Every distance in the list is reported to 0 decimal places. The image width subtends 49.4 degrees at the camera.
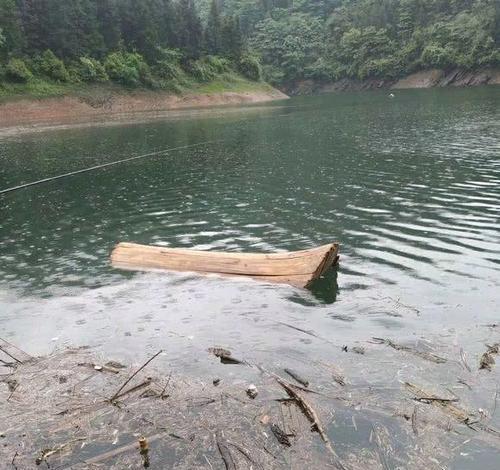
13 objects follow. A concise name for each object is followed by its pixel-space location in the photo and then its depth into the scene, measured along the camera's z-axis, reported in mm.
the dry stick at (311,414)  6430
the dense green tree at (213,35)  106969
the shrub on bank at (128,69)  79688
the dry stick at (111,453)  6475
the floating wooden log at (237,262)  11742
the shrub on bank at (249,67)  106625
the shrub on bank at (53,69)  73688
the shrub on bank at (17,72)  68000
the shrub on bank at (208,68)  94625
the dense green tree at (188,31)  100312
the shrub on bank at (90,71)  76312
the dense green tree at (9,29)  72312
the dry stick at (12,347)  9330
